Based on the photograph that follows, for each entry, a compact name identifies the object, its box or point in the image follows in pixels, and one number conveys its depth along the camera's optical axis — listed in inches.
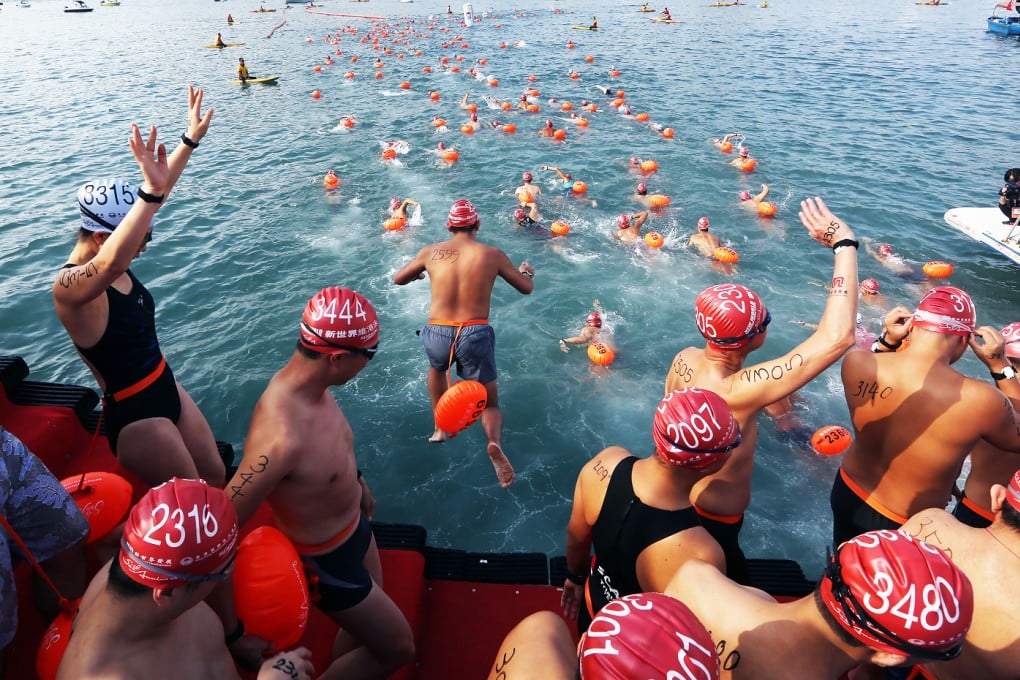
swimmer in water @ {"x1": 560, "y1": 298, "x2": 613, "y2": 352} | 363.3
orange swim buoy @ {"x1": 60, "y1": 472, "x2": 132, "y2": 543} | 144.3
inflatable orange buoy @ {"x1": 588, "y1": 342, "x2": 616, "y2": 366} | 339.9
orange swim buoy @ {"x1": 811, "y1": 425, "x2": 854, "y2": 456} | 265.4
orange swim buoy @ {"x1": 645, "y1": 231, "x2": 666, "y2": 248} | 464.2
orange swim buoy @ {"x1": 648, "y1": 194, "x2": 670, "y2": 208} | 547.2
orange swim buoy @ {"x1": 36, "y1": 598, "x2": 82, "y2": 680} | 100.9
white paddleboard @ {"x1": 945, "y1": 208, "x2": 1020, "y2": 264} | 429.4
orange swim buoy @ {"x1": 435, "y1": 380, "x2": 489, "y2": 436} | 200.4
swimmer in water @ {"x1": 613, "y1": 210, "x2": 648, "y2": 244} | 478.2
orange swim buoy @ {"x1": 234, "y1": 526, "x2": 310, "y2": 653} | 103.2
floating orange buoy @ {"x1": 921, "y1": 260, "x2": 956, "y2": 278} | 428.8
